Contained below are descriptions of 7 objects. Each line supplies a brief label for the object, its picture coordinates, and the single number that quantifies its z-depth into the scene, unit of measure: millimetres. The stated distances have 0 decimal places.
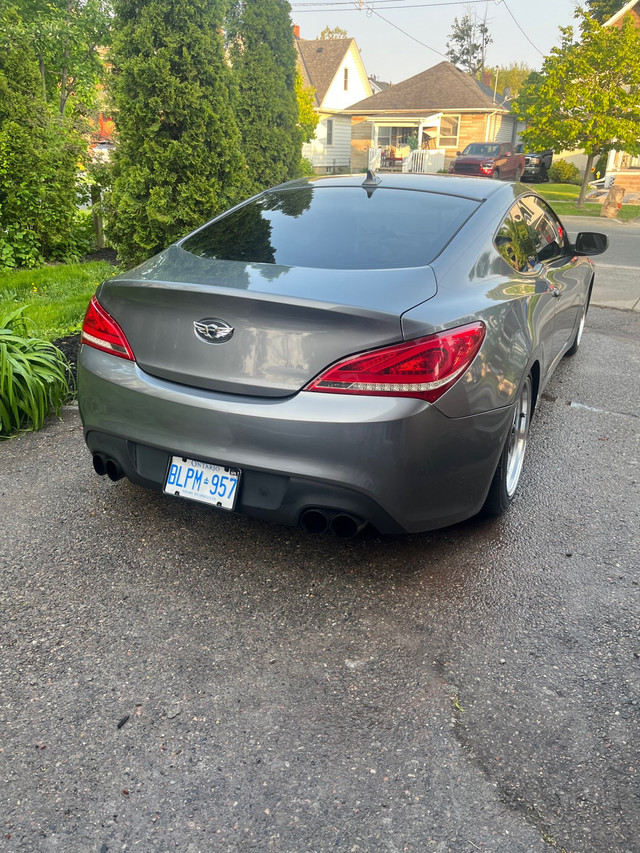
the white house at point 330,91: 42938
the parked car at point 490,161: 28364
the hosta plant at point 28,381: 4199
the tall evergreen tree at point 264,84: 11570
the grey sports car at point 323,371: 2451
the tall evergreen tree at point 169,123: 7184
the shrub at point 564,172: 33812
